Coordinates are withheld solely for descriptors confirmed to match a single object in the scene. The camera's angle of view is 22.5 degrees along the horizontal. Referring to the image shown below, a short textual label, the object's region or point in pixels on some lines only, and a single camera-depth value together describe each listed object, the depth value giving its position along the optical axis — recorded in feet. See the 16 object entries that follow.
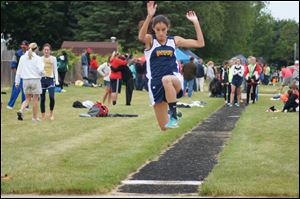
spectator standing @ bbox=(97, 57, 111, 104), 85.62
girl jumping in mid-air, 32.58
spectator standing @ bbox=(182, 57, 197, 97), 110.83
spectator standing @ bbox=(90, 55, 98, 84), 134.00
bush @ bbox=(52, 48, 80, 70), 140.47
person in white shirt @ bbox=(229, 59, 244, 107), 93.76
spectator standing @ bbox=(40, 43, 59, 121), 63.57
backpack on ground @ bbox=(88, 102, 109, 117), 70.96
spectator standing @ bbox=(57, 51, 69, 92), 106.01
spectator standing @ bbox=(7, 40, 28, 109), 66.80
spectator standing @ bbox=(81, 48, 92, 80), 130.21
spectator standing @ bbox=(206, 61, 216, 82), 139.03
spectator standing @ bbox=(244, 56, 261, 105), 98.37
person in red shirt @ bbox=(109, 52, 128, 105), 82.17
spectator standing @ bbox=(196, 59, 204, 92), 132.22
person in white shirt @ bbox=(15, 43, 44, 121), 60.34
